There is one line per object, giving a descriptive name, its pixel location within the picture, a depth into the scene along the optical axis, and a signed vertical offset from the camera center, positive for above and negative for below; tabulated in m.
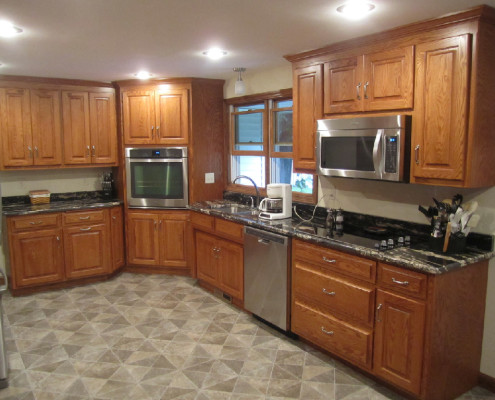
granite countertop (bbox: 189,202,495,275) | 2.37 -0.59
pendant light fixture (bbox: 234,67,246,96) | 4.18 +0.67
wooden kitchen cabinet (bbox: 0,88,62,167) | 4.42 +0.29
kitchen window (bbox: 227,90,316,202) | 4.19 +0.12
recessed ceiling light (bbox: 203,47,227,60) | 3.36 +0.82
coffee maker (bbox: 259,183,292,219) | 3.75 -0.41
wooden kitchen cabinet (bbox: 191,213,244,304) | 3.92 -0.94
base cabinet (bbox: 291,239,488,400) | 2.43 -1.00
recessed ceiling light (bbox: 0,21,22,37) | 2.61 +0.79
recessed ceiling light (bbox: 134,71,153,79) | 4.37 +0.84
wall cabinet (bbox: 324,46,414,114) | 2.69 +0.49
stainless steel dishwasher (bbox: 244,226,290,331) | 3.37 -0.98
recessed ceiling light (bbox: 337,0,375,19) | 2.27 +0.80
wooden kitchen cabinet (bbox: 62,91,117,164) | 4.74 +0.31
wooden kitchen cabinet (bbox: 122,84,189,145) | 4.77 +0.45
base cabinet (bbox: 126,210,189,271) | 4.90 -0.94
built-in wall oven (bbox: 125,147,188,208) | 4.84 -0.25
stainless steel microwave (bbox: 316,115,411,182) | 2.70 +0.05
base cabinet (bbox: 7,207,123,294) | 4.38 -0.98
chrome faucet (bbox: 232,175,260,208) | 4.30 -0.40
